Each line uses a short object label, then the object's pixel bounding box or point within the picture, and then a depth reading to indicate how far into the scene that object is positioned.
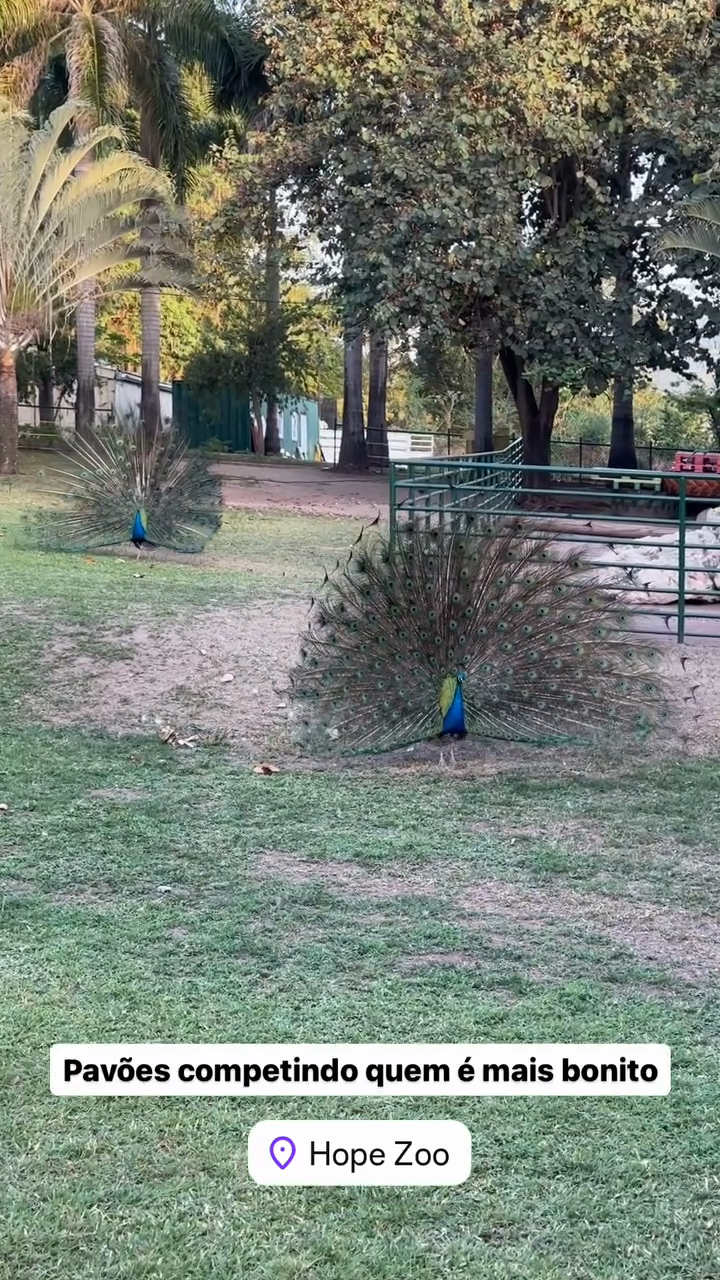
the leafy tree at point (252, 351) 34.94
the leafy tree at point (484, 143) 19.84
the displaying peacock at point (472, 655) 6.34
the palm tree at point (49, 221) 19.92
